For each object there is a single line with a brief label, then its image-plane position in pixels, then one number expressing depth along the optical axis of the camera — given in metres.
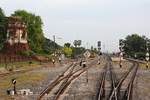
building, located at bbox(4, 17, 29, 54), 103.75
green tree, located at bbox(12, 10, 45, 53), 127.81
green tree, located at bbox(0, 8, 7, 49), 106.88
